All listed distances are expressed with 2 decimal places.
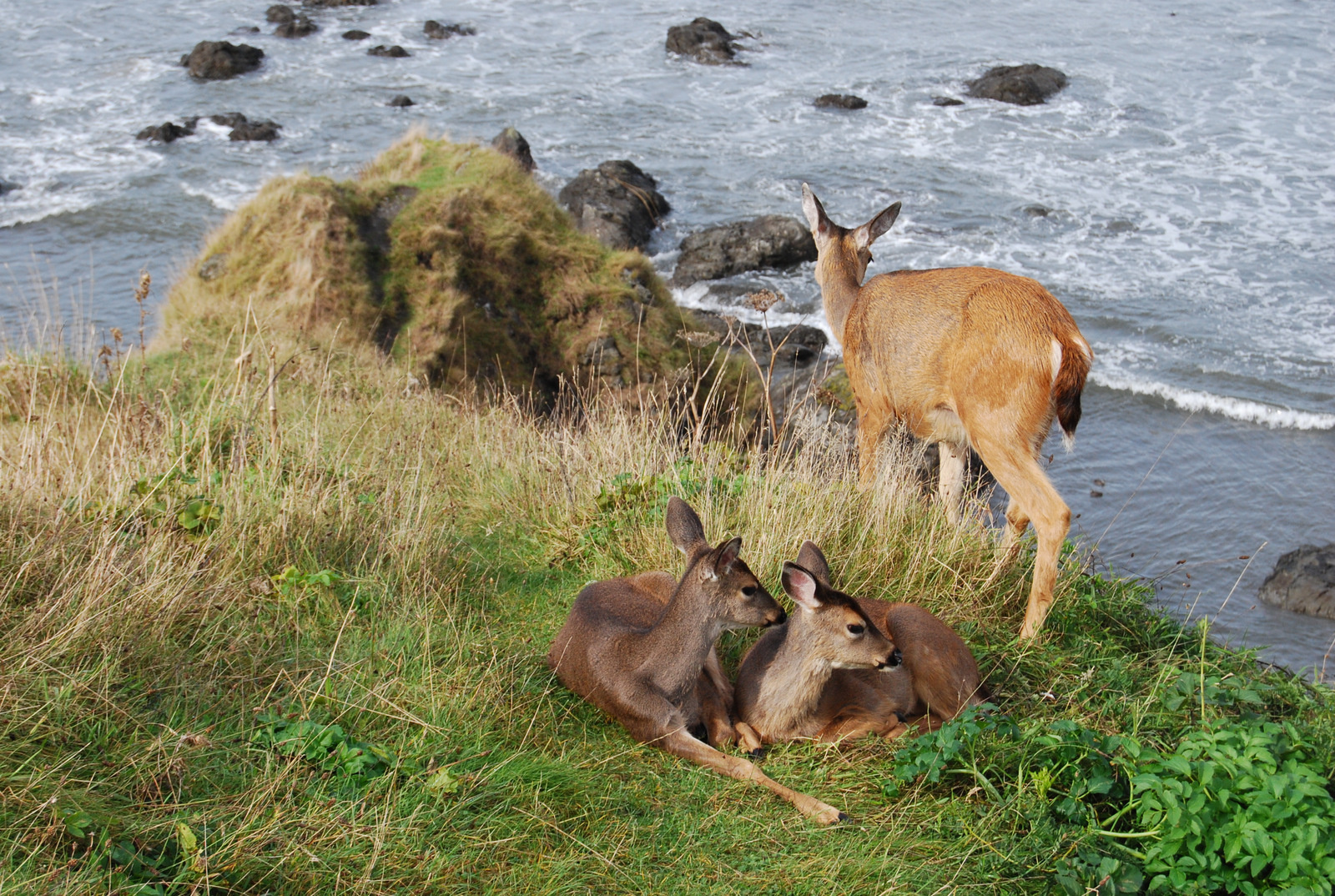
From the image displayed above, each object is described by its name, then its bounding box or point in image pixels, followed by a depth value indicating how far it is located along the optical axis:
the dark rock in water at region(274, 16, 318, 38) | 31.77
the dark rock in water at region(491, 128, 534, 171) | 19.91
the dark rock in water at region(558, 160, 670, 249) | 19.14
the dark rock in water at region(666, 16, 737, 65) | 30.69
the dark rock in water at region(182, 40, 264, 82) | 27.88
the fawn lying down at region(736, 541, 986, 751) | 4.60
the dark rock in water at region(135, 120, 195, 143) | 23.62
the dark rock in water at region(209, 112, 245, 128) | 24.47
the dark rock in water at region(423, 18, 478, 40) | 32.47
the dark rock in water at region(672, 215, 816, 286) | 18.30
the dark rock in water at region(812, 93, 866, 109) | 26.75
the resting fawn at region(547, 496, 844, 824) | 4.55
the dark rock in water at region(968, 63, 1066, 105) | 26.97
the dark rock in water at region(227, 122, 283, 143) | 23.91
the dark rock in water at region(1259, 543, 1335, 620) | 9.23
